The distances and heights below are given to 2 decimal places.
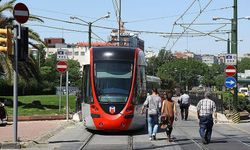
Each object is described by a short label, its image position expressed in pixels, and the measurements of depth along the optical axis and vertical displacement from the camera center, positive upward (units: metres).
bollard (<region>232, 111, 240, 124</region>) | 28.59 -2.33
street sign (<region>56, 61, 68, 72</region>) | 27.78 +0.36
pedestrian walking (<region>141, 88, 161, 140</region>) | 18.82 -1.33
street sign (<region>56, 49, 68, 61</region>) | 28.29 +0.94
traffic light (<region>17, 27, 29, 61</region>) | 16.20 +0.83
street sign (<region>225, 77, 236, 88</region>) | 28.53 -0.44
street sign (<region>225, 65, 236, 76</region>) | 28.81 +0.19
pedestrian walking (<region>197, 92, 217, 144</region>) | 17.42 -1.40
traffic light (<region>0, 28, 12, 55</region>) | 16.02 +0.94
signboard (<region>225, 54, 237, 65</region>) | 29.02 +0.77
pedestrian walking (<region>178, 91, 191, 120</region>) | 31.02 -1.73
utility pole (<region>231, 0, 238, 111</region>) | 30.77 +2.51
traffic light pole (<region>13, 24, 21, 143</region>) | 15.80 -0.41
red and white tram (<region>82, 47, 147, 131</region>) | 20.27 -0.63
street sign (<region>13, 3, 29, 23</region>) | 15.96 +1.78
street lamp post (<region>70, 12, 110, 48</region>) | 46.19 +3.76
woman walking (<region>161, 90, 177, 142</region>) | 18.28 -1.29
